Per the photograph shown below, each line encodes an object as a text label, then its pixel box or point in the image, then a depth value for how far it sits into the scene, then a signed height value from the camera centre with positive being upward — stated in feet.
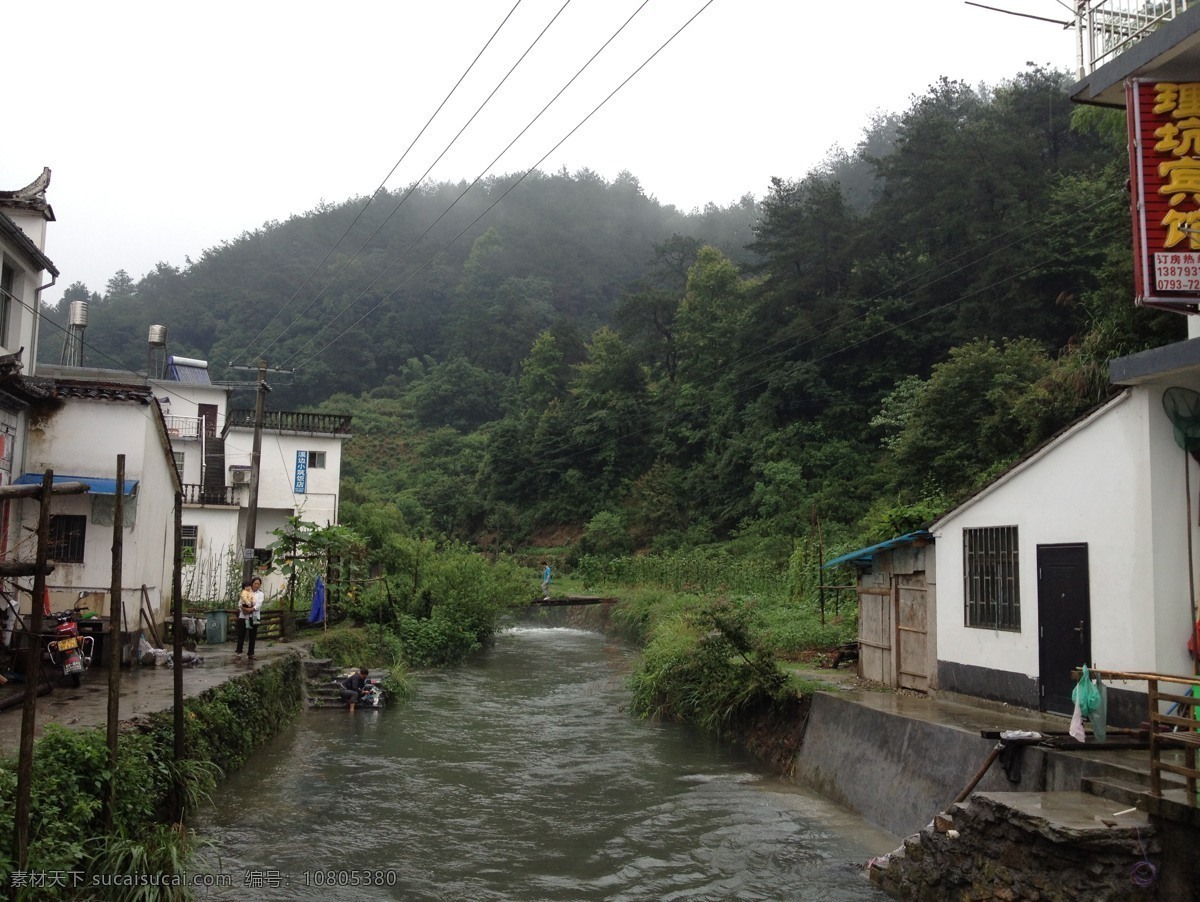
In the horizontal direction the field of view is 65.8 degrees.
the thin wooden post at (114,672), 25.71 -3.65
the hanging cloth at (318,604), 77.82 -4.97
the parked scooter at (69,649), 40.11 -4.69
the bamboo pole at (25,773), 20.83 -5.25
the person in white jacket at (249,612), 57.62 -4.22
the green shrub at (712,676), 50.42 -7.25
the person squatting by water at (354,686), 61.62 -9.40
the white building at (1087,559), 31.42 -0.10
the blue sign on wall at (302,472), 118.11 +9.25
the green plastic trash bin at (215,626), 66.18 -5.92
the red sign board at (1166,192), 30.50 +12.04
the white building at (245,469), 108.17 +9.51
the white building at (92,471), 50.62 +3.89
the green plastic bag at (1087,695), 29.22 -4.37
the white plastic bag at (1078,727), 29.23 -5.37
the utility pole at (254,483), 75.21 +5.00
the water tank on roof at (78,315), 87.45 +21.46
